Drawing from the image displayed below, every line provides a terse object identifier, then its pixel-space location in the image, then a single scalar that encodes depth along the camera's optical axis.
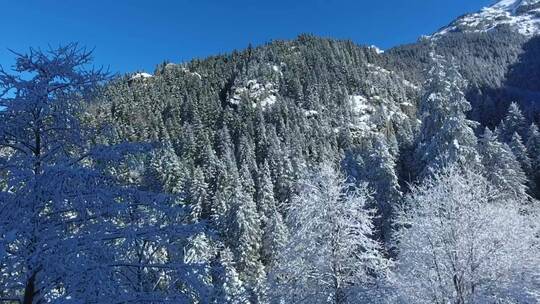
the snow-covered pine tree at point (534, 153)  59.31
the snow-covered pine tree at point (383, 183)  39.59
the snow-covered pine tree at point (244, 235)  49.09
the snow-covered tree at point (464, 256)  15.87
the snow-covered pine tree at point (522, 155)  58.97
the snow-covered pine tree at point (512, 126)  74.47
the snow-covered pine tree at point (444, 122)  28.22
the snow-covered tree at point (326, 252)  16.94
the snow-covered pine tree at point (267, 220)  53.56
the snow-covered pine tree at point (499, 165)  36.94
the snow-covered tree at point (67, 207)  5.87
